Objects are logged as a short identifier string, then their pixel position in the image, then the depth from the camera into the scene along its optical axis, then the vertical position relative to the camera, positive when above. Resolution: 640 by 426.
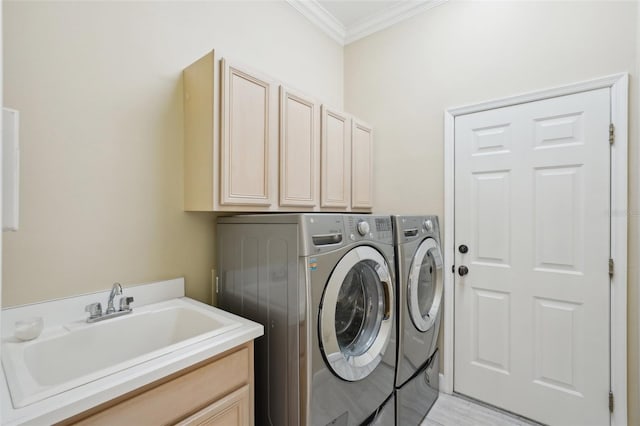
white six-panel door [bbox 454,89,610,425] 1.84 -0.30
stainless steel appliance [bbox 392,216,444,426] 1.80 -0.65
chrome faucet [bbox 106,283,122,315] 1.39 -0.38
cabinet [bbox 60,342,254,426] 0.91 -0.62
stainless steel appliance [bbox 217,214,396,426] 1.30 -0.46
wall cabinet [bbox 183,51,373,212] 1.52 +0.37
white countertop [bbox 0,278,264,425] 0.79 -0.48
